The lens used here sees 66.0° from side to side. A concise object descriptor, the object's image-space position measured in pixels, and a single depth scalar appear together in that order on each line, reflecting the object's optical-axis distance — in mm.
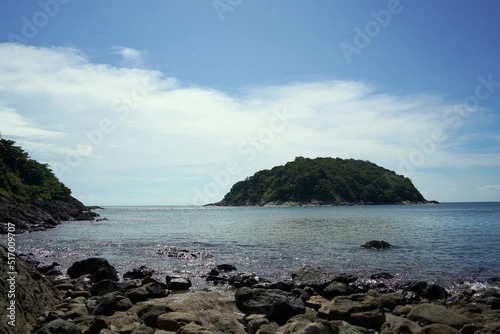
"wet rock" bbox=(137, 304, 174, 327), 10516
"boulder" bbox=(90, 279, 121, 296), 14820
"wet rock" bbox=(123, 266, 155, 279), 20000
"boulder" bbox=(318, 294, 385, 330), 10859
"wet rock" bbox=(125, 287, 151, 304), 13617
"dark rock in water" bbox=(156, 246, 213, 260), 27141
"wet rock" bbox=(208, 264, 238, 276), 21194
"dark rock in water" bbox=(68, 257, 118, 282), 18578
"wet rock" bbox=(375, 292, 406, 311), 13569
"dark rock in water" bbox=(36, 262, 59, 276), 20389
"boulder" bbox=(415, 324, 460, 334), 9812
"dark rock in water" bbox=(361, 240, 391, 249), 31397
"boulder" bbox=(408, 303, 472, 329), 10875
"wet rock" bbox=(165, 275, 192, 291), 16875
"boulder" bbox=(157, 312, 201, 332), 9992
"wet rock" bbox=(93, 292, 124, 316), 11438
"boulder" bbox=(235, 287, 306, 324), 11477
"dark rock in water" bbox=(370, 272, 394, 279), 19780
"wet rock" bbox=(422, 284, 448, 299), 15930
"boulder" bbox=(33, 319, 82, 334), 8898
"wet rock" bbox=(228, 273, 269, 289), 17547
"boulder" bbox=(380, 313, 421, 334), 9914
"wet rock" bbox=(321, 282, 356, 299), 15339
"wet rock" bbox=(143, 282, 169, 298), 14562
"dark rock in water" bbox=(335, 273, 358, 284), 17409
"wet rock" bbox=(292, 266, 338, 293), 16328
